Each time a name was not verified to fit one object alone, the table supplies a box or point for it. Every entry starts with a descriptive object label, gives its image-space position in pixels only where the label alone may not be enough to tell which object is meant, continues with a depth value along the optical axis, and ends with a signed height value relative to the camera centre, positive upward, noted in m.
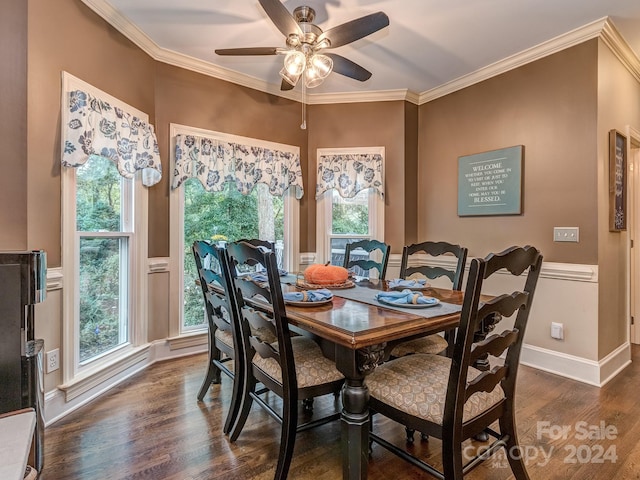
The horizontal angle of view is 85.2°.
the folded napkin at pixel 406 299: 1.60 -0.29
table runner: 1.50 -0.32
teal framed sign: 3.03 +0.50
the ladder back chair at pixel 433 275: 1.98 -0.26
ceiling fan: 1.93 +1.21
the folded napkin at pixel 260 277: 2.16 -0.25
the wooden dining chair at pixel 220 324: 1.84 -0.52
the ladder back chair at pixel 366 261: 2.58 -0.17
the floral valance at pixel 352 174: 3.72 +0.68
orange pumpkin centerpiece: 2.07 -0.23
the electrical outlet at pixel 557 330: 2.73 -0.75
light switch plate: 2.66 +0.02
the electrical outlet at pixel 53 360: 2.05 -0.73
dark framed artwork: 2.67 +0.43
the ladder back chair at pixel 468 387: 1.16 -0.59
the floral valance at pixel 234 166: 3.06 +0.69
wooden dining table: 1.26 -0.40
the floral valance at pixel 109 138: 2.12 +0.68
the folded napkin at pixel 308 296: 1.65 -0.29
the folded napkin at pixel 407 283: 2.08 -0.29
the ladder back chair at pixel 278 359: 1.44 -0.57
